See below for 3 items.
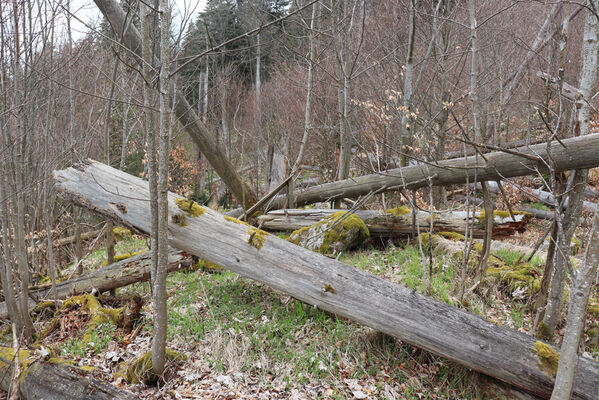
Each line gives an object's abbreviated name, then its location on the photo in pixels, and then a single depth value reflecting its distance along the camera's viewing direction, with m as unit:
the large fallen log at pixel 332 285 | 3.14
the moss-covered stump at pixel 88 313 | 4.43
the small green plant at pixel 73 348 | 3.96
